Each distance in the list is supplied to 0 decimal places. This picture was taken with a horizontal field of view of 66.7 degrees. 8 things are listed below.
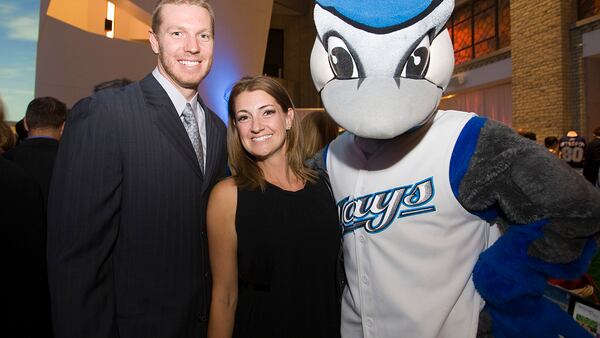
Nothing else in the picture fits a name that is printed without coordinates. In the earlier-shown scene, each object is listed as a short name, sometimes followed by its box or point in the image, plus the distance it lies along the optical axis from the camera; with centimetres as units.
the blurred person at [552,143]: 726
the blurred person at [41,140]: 268
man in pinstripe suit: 136
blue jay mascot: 126
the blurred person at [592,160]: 545
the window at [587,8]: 884
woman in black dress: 163
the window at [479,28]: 1154
